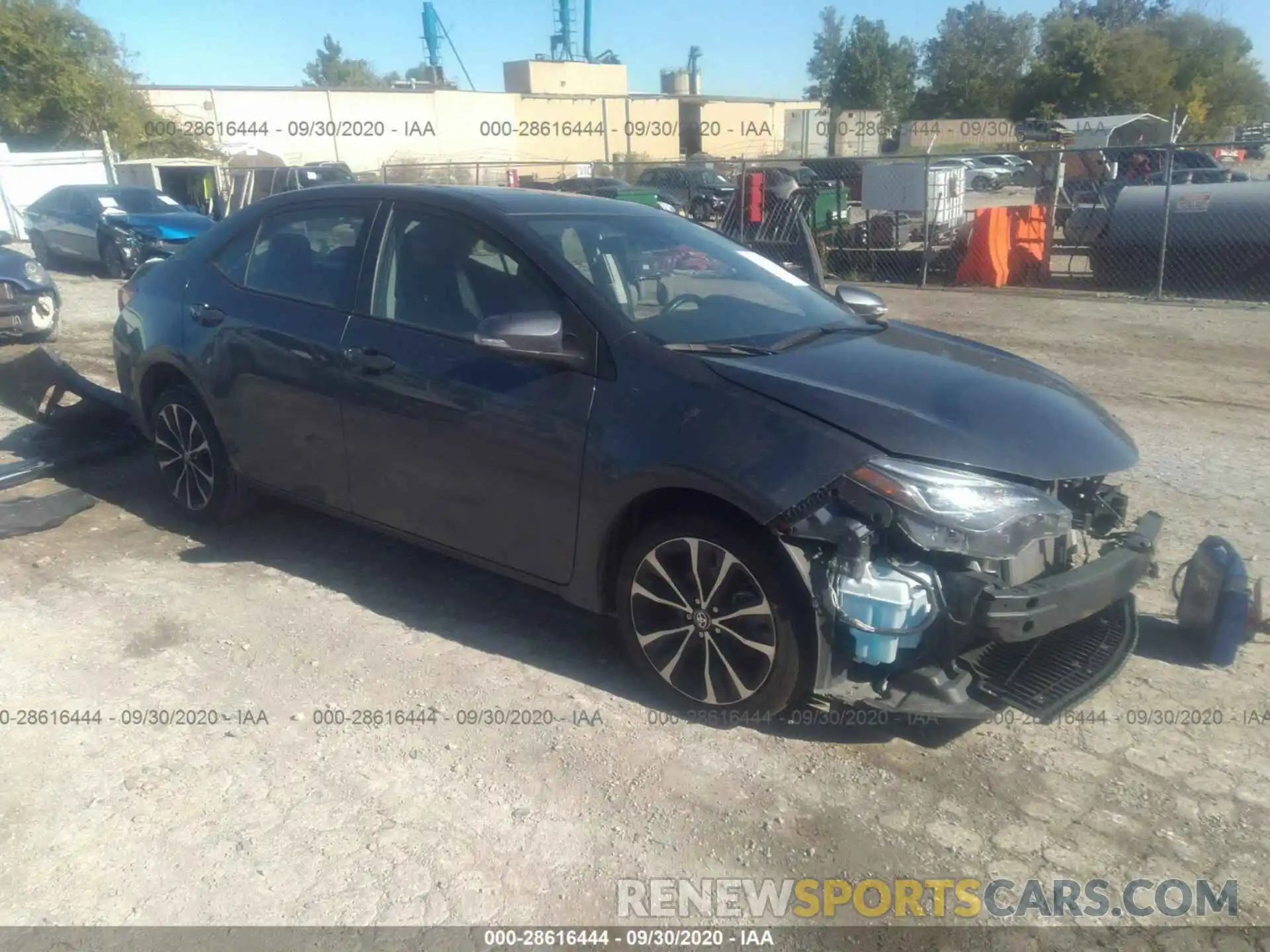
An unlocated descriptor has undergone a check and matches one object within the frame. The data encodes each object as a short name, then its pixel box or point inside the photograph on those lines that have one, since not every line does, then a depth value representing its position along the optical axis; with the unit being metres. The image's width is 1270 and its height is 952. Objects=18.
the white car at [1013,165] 39.62
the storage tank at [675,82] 80.44
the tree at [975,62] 68.25
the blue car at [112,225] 16.67
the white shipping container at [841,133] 58.47
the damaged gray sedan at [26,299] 10.09
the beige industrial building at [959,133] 56.78
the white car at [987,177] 39.06
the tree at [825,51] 95.31
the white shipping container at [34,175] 26.70
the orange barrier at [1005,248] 15.23
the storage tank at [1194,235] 13.47
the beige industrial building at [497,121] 46.53
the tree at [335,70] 120.87
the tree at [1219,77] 56.81
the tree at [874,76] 72.31
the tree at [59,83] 33.59
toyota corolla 3.16
